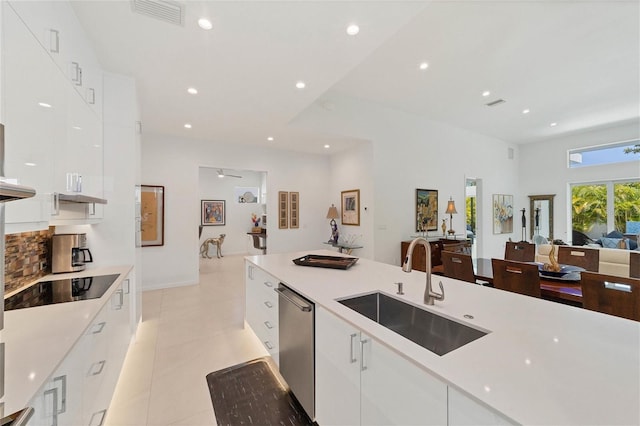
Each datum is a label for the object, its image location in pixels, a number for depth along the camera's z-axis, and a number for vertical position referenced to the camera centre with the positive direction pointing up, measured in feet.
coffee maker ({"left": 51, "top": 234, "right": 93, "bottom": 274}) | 7.36 -1.17
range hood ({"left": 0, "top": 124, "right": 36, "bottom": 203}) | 1.95 +0.17
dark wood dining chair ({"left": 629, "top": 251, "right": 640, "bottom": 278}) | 8.91 -1.73
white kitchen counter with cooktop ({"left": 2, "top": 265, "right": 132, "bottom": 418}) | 2.89 -1.86
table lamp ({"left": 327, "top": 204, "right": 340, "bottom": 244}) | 19.65 -0.53
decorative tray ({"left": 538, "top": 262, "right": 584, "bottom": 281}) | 8.11 -1.92
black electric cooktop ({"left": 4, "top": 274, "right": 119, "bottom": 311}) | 5.22 -1.80
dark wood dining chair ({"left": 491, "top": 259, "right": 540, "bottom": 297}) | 7.22 -1.83
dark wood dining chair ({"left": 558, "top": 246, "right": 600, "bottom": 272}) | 9.86 -1.67
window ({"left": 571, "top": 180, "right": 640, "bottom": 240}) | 20.92 +0.69
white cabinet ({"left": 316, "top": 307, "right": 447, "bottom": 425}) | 2.81 -2.23
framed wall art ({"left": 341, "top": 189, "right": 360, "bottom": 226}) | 18.25 +0.54
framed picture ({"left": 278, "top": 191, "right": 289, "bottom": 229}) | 19.68 +0.39
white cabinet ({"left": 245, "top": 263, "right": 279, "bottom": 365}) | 6.78 -2.78
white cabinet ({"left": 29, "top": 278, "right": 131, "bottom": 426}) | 3.16 -2.57
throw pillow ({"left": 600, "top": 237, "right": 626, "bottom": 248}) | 19.19 -2.01
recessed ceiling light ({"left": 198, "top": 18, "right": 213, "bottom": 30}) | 7.02 +5.27
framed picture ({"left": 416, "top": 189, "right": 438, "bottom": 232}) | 18.98 +0.36
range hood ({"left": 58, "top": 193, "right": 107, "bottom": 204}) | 5.30 +0.34
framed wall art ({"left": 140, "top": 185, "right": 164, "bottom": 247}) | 15.27 -0.09
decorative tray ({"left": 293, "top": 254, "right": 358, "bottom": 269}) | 7.34 -1.43
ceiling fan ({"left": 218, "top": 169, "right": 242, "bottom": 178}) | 27.10 +4.27
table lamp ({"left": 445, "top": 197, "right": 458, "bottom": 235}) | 18.53 +0.34
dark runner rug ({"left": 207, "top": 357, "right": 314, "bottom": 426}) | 5.78 -4.56
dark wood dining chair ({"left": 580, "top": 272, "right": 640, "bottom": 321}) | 5.51 -1.78
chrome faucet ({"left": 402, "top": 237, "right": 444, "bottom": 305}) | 4.47 -1.06
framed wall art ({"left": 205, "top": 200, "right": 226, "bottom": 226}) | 27.53 +0.19
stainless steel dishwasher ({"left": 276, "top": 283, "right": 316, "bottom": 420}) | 5.00 -2.77
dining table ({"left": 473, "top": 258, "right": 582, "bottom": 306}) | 7.06 -2.13
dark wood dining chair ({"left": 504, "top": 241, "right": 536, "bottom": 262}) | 11.20 -1.65
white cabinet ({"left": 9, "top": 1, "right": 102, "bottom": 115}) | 4.79 +3.93
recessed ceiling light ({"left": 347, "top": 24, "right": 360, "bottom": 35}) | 7.30 +5.34
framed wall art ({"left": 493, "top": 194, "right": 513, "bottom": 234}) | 24.12 +0.10
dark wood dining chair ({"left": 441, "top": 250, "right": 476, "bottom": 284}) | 8.76 -1.84
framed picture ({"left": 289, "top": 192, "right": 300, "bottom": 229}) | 20.17 +0.33
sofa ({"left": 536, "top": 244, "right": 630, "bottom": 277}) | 9.58 -1.79
